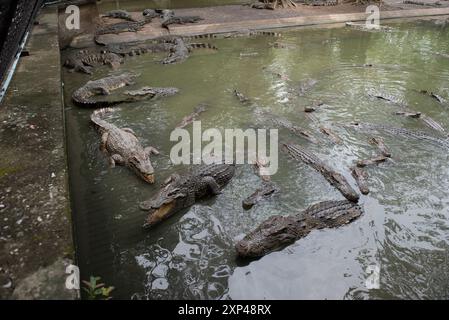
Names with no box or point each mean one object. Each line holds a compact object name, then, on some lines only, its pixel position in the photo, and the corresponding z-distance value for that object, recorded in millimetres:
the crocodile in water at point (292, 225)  3770
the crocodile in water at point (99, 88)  7178
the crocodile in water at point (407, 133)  5957
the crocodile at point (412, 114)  6449
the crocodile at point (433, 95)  7621
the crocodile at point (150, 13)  13741
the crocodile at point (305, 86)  7915
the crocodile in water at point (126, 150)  5033
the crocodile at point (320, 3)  15555
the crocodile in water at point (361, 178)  4797
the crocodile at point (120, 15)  13109
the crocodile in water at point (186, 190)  4188
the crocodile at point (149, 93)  7559
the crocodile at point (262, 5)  14688
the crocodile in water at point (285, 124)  6122
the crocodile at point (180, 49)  9742
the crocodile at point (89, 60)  9156
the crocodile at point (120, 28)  11648
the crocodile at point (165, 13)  13372
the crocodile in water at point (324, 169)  4688
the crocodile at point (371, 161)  5305
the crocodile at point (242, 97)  7418
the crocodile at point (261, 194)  4551
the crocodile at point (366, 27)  13242
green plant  3160
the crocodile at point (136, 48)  10256
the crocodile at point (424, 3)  15953
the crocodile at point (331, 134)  6035
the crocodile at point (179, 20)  12500
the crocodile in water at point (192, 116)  6485
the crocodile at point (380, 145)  5547
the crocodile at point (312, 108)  6957
